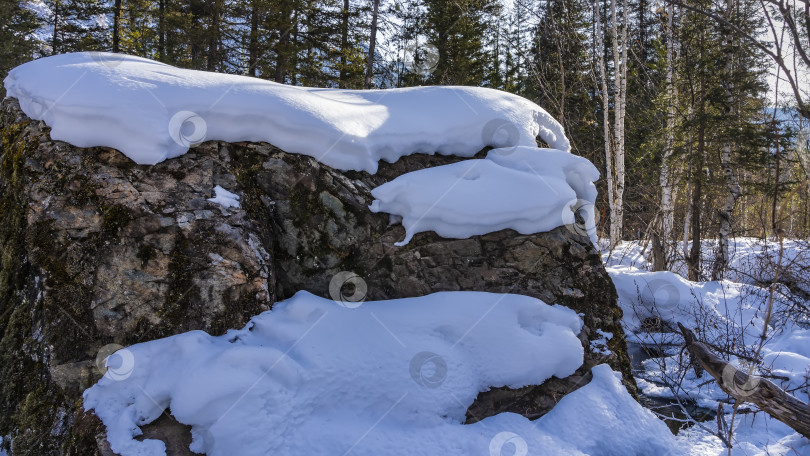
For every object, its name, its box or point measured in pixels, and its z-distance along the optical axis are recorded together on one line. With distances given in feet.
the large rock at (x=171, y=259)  7.09
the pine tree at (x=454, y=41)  49.34
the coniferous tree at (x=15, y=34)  44.50
